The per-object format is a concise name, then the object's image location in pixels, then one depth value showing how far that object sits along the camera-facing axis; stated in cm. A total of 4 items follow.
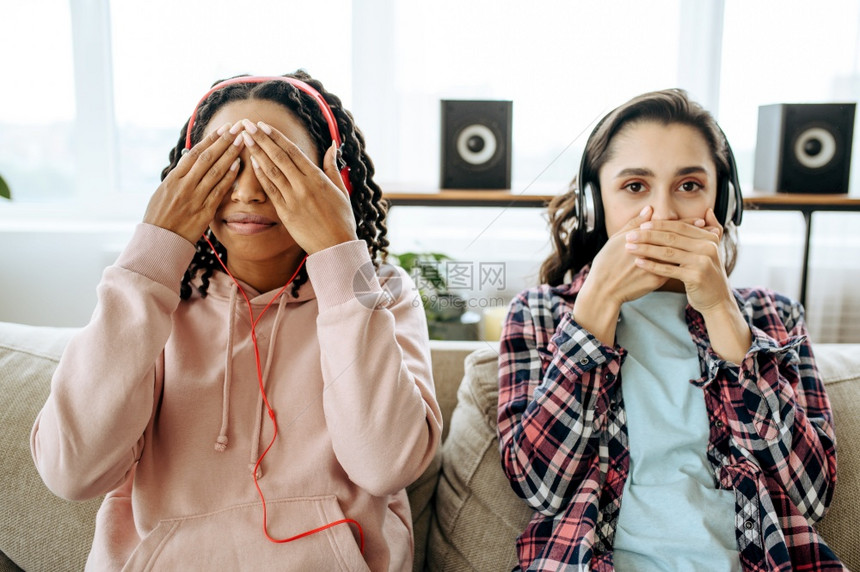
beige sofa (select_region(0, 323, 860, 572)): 111
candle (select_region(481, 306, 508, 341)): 139
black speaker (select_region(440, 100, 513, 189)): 203
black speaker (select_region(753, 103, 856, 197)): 197
